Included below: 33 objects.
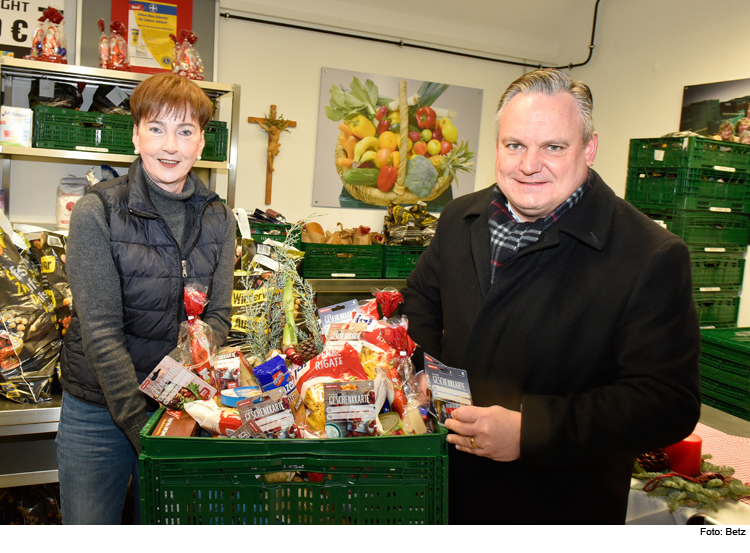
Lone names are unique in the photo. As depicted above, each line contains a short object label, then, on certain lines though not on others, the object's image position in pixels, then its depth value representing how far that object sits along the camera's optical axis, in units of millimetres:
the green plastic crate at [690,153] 3629
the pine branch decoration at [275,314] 1293
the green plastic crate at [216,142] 3074
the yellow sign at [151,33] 3916
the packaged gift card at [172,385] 958
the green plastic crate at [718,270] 3895
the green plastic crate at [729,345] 3092
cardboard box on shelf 2803
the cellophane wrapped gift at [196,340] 1080
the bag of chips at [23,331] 1818
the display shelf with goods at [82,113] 2803
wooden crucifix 4422
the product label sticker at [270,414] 874
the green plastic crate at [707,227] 3762
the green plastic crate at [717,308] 3957
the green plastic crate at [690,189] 3709
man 1013
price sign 3568
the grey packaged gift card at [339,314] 1213
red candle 1453
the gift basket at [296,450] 841
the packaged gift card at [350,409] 882
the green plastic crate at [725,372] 3107
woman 1334
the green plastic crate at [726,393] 3138
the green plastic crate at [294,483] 839
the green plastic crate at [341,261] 3908
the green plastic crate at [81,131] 2859
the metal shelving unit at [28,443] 1874
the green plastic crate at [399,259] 4109
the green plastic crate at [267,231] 3581
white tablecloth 1353
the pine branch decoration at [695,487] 1380
